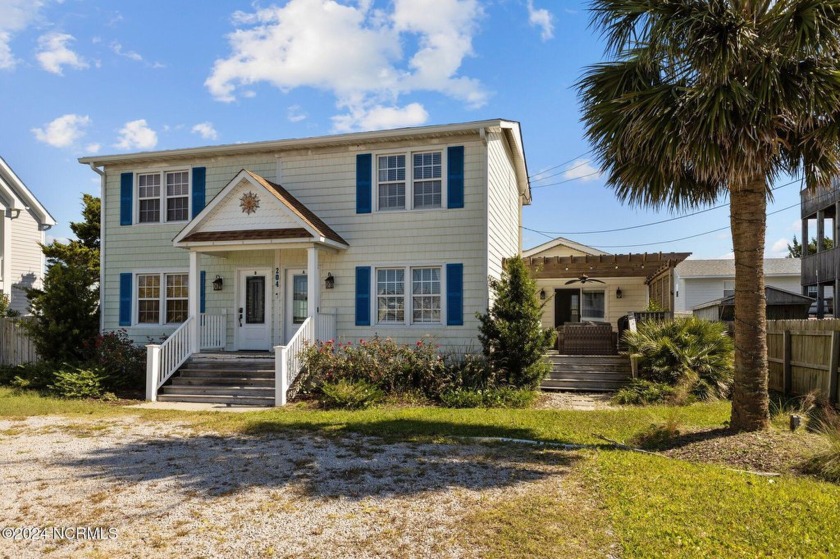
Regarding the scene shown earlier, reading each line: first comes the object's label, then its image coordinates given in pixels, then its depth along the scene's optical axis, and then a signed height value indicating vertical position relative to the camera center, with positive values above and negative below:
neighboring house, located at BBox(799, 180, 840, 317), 21.44 +2.04
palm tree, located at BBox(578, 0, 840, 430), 7.15 +2.55
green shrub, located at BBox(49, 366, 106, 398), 13.15 -1.84
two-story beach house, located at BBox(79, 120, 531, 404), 14.16 +1.55
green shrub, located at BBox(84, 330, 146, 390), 14.11 -1.44
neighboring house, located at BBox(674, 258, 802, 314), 33.72 +1.44
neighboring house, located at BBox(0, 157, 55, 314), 21.48 +2.50
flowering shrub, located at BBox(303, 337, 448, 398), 12.88 -1.38
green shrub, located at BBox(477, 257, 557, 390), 12.77 -0.62
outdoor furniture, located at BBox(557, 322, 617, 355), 16.03 -0.94
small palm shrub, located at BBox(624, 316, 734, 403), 12.12 -1.11
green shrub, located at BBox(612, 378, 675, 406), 11.92 -1.85
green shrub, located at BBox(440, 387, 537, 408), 11.85 -1.92
